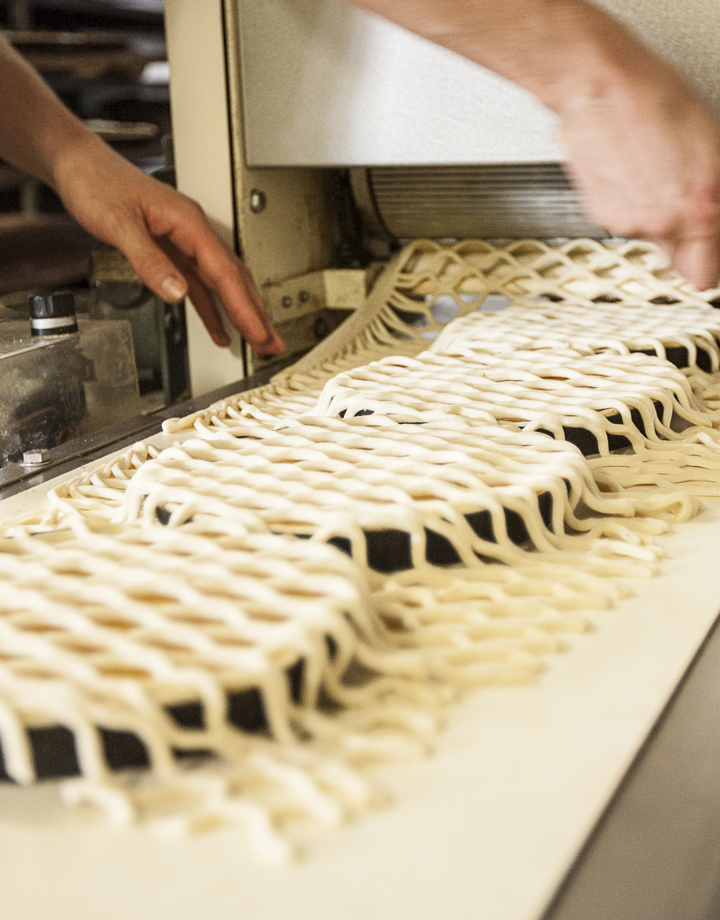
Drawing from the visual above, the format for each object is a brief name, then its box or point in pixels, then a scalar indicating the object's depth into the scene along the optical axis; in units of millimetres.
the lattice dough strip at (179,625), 580
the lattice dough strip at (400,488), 811
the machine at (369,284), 501
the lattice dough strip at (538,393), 1111
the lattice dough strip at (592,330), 1414
